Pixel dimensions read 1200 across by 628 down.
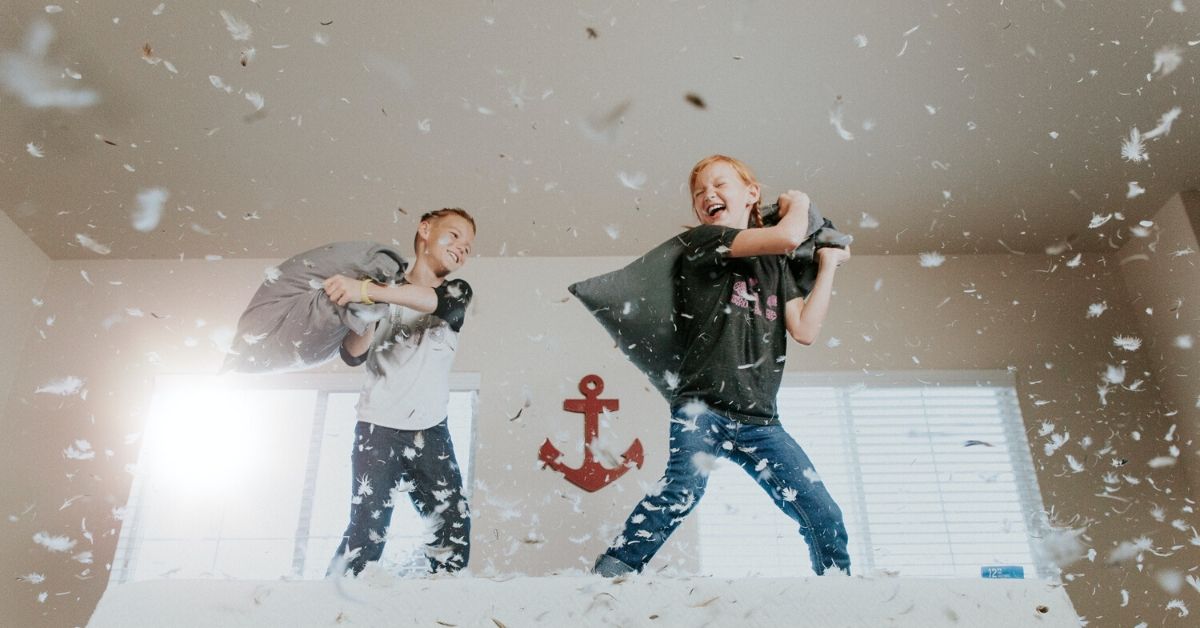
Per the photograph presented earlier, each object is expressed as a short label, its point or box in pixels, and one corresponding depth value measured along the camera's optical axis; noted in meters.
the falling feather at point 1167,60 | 1.83
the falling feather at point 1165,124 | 2.00
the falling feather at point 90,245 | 2.29
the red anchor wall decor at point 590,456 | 2.00
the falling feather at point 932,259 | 2.41
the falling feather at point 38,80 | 1.77
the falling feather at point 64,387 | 2.18
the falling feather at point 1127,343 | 2.34
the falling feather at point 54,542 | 2.04
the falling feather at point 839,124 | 1.98
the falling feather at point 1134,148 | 2.05
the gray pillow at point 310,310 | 1.59
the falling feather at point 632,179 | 2.15
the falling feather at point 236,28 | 1.71
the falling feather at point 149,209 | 2.17
